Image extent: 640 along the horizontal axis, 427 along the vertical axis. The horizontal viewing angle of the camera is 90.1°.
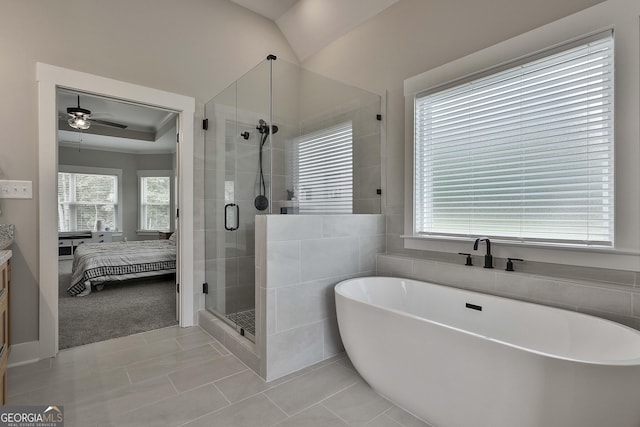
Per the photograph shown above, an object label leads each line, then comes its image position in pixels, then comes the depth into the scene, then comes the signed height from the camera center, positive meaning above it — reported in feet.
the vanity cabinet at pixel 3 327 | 5.15 -2.00
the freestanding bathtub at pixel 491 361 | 3.59 -2.15
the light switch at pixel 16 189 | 7.30 +0.56
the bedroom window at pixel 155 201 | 25.52 +0.92
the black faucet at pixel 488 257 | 6.88 -0.99
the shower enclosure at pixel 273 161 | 8.13 +1.44
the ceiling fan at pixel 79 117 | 13.70 +4.29
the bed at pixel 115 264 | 13.70 -2.37
